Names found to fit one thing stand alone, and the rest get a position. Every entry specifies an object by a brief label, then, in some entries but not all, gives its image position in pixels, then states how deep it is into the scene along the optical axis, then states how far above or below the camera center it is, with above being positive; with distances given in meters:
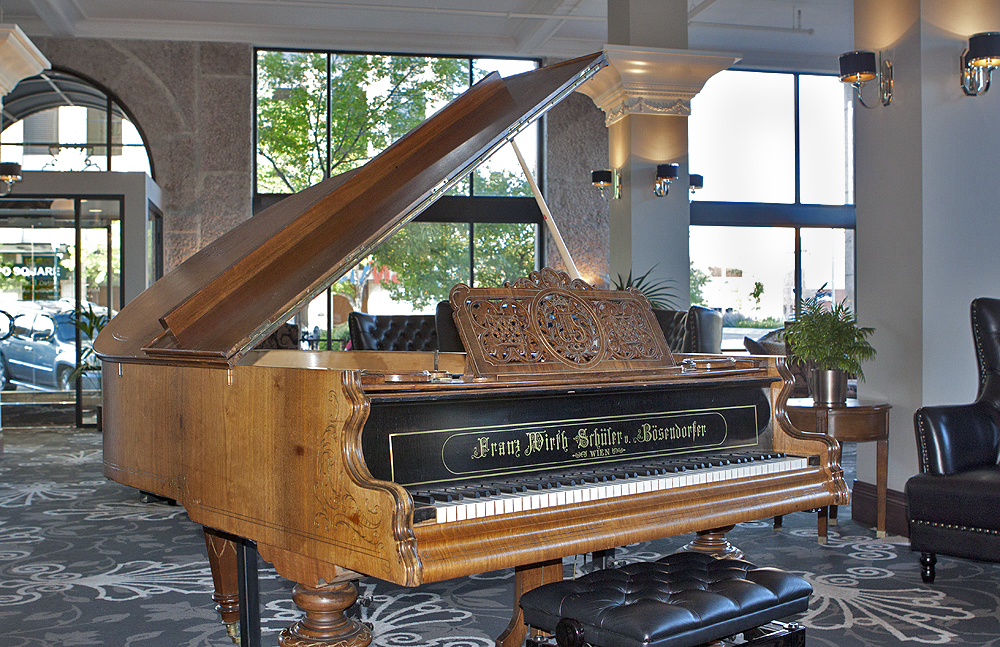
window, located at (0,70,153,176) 10.01 +2.46
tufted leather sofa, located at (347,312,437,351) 6.18 +0.00
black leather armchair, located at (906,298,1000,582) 3.35 -0.61
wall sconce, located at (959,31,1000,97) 3.97 +1.30
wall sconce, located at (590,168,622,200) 8.30 +1.52
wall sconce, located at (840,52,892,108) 4.41 +1.37
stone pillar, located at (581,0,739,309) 7.80 +1.97
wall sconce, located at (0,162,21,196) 8.30 +1.57
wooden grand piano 1.73 -0.23
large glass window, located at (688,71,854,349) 12.06 +2.04
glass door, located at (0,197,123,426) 9.23 +0.54
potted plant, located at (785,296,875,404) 4.29 -0.09
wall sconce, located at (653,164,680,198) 7.74 +1.47
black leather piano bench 1.73 -0.60
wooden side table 4.22 -0.47
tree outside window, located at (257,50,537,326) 10.90 +2.50
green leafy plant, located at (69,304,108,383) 8.97 +0.06
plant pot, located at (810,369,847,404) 4.32 -0.28
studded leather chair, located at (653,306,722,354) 5.73 +0.02
